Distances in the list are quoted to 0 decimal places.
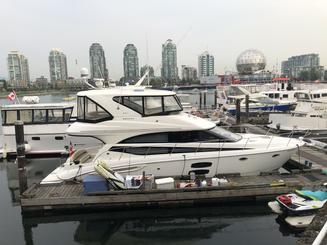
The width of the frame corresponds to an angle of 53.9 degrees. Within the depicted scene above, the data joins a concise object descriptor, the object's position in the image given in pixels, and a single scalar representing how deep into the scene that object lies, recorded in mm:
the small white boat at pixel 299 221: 8387
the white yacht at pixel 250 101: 33678
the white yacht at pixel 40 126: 17906
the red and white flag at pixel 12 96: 20642
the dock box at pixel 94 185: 9711
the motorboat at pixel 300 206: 8430
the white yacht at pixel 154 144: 10750
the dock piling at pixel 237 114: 23469
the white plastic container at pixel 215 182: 9992
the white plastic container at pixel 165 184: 9867
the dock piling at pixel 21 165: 10414
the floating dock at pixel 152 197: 9586
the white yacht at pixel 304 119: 21766
